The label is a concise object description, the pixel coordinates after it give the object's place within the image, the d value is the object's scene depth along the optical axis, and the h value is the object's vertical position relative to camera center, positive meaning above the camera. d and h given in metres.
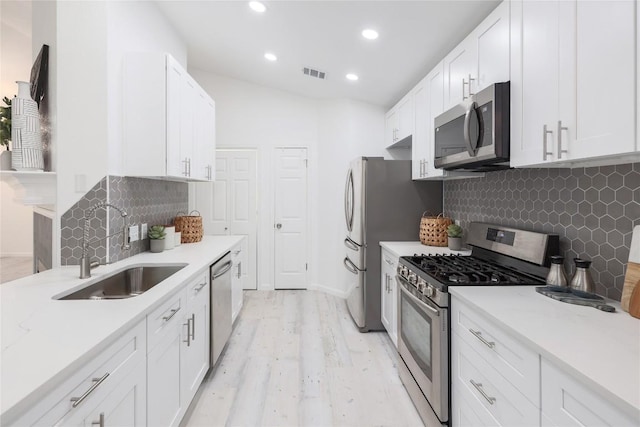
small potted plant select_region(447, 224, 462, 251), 2.85 -0.22
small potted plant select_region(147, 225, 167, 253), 2.72 -0.22
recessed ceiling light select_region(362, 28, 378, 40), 2.73 +1.49
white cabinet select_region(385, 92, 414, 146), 3.36 +1.02
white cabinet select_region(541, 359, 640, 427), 0.80 -0.52
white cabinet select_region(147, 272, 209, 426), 1.51 -0.77
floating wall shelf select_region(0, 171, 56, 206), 2.12 +0.14
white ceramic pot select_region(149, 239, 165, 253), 2.71 -0.28
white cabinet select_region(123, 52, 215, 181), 2.36 +0.69
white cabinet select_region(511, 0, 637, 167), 1.08 +0.51
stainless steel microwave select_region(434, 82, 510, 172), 1.74 +0.46
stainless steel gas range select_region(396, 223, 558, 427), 1.73 -0.43
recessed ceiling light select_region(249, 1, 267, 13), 2.71 +1.70
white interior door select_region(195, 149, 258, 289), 4.84 +0.16
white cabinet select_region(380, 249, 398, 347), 2.85 -0.75
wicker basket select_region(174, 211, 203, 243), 3.27 -0.17
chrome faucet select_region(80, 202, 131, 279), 1.80 -0.29
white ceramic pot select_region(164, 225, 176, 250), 2.85 -0.24
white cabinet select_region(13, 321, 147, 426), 0.88 -0.57
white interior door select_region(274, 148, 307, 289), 4.88 -0.10
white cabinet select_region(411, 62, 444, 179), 2.64 +0.81
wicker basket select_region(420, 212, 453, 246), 3.01 -0.18
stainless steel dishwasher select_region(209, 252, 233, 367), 2.44 -0.74
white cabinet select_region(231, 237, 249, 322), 3.18 -0.69
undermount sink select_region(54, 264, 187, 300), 2.01 -0.45
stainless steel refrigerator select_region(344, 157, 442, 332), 3.29 -0.01
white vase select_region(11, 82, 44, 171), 1.98 +0.48
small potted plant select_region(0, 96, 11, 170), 2.16 +0.52
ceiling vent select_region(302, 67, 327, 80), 3.85 +1.63
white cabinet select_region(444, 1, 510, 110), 1.77 +0.93
